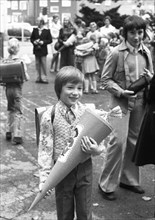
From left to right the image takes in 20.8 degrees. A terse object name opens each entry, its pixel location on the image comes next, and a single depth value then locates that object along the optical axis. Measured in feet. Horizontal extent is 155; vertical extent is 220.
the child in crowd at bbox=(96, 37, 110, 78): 40.31
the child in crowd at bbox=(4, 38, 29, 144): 21.35
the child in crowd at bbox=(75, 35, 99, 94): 36.47
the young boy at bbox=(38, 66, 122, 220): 10.07
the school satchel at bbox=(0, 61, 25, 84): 20.79
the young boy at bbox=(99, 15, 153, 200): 14.26
